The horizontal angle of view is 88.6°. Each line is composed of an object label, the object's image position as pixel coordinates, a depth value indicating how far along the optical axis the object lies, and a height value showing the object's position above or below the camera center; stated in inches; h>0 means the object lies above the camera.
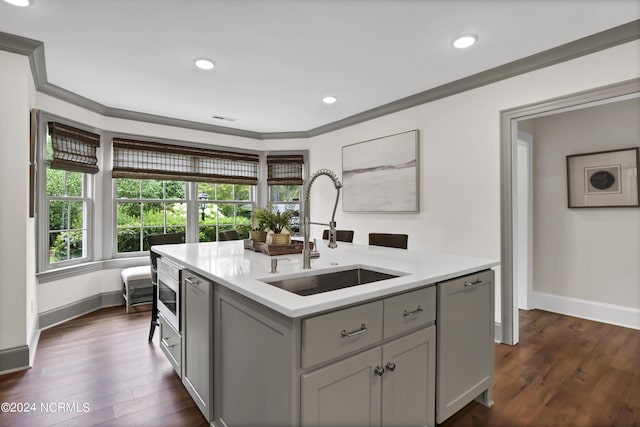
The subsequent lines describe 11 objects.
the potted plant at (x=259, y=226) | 92.3 -3.7
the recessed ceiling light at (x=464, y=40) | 95.7 +51.6
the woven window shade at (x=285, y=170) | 213.8 +28.3
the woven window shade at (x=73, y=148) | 134.1 +28.9
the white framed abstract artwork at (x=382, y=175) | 147.1 +19.0
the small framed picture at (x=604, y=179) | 132.6 +14.2
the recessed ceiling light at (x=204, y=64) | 110.5 +51.8
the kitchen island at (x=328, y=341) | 46.1 -21.7
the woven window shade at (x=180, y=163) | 167.3 +28.9
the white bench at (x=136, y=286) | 150.1 -33.4
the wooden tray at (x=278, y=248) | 87.0 -9.5
